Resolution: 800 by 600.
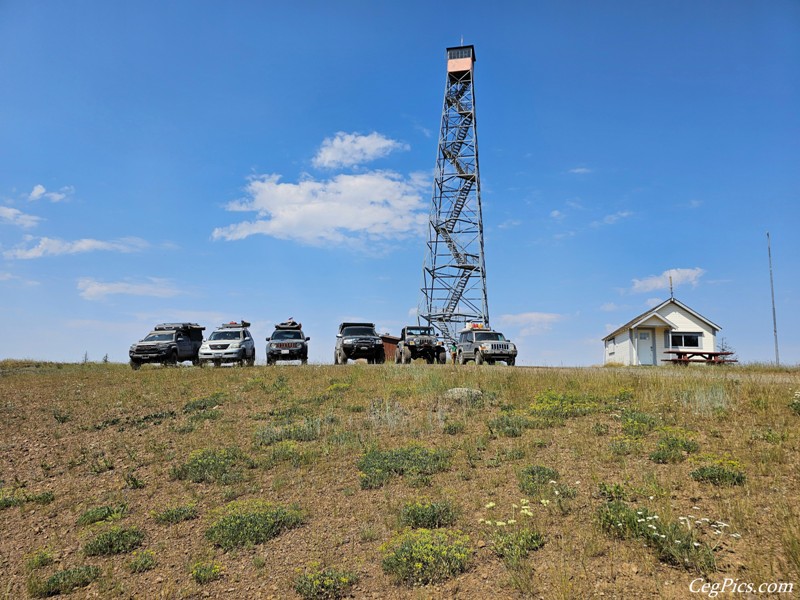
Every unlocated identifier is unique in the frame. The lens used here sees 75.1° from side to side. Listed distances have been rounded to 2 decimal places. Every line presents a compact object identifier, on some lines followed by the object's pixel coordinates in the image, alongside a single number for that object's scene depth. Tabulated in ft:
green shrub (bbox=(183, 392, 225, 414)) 45.00
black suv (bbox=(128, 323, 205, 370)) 83.76
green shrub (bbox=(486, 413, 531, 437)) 31.40
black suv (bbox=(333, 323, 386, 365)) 87.92
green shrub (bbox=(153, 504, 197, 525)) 25.32
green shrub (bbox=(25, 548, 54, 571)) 22.47
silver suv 87.66
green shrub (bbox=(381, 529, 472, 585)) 18.47
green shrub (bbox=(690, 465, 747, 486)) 21.99
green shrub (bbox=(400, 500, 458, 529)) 21.79
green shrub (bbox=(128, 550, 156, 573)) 21.45
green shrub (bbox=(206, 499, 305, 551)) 22.52
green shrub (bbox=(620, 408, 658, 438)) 29.50
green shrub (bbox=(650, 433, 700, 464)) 25.18
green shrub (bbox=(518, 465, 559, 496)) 23.39
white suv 83.87
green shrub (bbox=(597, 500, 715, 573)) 17.03
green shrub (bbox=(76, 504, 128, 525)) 26.12
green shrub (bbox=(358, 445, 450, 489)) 26.81
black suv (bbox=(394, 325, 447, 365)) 93.04
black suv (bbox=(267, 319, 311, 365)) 88.48
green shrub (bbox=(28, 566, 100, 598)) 20.59
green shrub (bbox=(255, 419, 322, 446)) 34.40
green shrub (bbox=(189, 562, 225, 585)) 20.07
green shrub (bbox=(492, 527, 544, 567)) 18.49
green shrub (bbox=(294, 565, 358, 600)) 18.19
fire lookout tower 137.90
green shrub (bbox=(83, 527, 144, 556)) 23.17
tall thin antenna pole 106.68
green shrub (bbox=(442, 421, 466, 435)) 33.04
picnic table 91.18
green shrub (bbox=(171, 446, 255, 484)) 29.43
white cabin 127.44
